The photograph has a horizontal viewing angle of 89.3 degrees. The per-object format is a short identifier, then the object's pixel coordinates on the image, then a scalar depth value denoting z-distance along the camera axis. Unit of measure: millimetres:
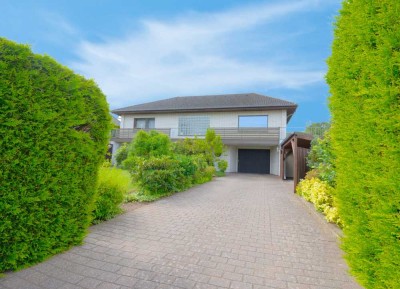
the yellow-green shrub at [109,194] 4405
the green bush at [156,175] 7434
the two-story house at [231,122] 18672
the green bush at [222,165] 17703
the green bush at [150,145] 10673
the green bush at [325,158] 5930
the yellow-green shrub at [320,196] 4598
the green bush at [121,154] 15527
